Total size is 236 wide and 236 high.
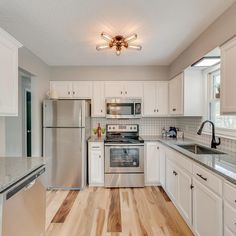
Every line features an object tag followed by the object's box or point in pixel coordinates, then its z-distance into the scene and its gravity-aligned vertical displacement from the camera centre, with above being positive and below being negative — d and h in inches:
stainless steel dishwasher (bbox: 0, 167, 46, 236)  51.4 -27.7
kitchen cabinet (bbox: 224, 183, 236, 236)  53.3 -26.2
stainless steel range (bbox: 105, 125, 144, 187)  140.3 -33.4
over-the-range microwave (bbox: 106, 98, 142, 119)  151.7 +7.0
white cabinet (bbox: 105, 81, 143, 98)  158.6 +22.8
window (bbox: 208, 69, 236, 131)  111.4 +9.8
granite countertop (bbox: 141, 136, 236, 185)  57.4 -16.5
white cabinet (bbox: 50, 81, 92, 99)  158.1 +22.8
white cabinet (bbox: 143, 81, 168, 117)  158.7 +16.2
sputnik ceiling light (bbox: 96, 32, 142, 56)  96.6 +38.2
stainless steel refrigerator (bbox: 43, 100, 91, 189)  135.4 -17.5
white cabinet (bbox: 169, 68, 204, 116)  126.9 +15.6
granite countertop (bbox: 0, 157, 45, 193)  53.9 -17.4
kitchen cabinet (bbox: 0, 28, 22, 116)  72.8 +16.9
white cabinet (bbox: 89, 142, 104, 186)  141.2 -33.5
